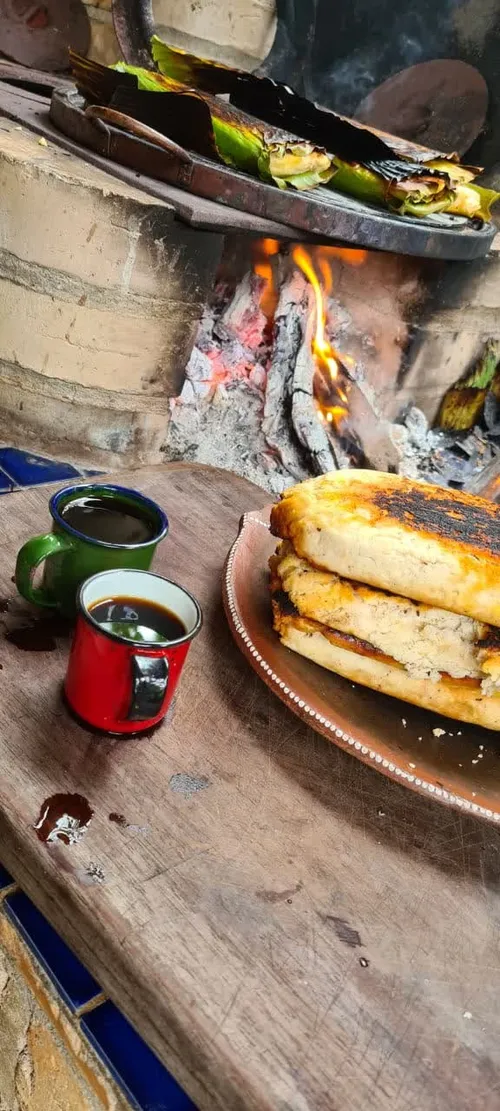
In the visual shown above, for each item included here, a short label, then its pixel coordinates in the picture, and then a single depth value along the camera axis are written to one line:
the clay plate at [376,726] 0.97
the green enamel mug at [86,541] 1.04
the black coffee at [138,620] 0.96
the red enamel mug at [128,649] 0.88
